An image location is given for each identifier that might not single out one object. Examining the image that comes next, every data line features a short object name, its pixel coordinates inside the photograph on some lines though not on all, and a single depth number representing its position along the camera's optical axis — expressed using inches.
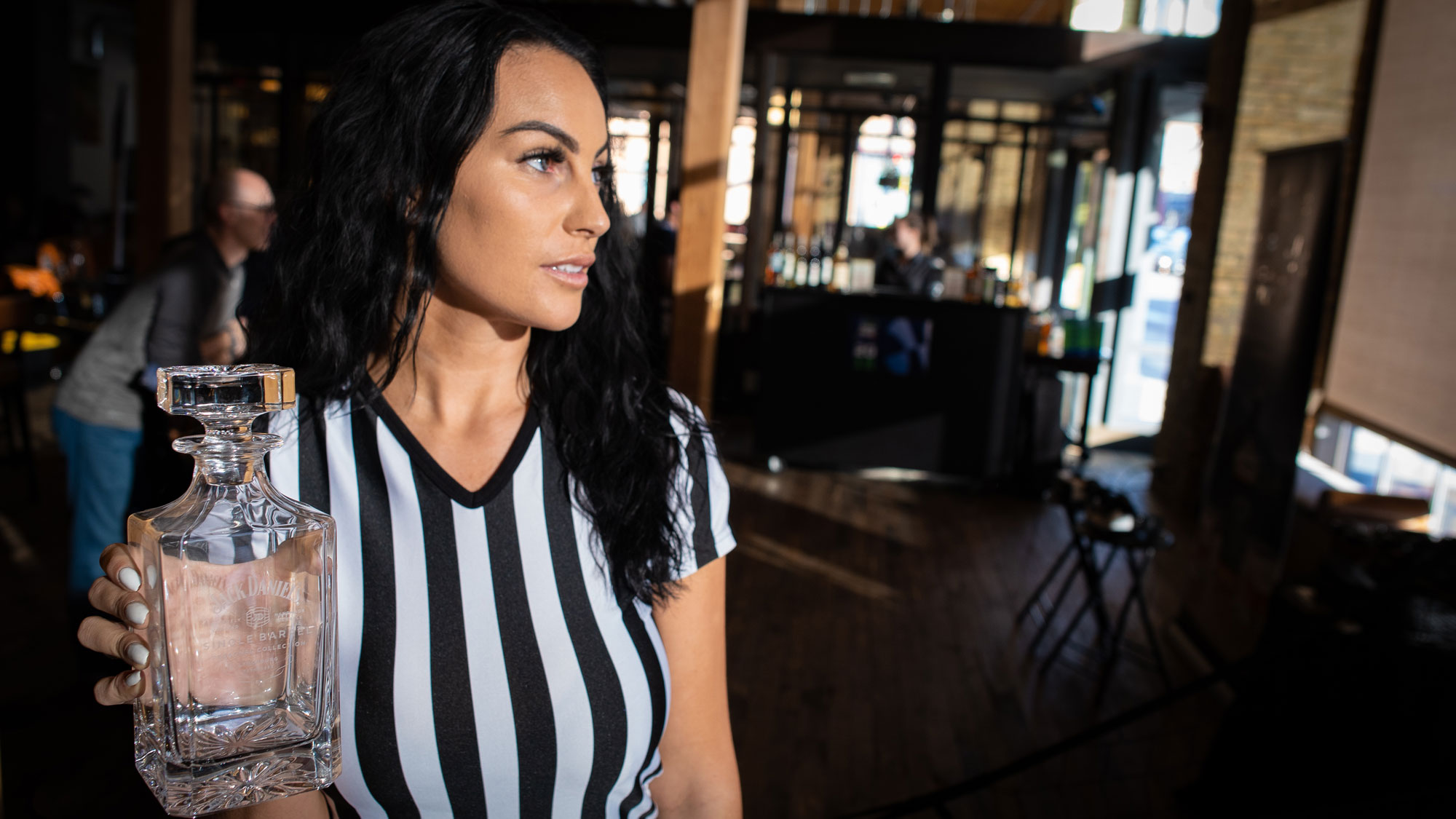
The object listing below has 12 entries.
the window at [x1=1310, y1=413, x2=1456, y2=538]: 184.1
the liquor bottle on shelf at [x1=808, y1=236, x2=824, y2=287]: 261.4
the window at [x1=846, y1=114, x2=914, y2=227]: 371.9
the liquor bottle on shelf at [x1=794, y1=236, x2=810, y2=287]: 260.5
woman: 38.5
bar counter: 245.6
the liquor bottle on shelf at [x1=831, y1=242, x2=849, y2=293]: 255.1
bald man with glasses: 120.0
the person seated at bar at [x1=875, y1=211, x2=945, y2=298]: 261.1
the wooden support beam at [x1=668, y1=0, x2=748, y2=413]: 202.1
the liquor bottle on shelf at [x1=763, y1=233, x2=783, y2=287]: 257.4
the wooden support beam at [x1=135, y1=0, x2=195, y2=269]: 196.7
